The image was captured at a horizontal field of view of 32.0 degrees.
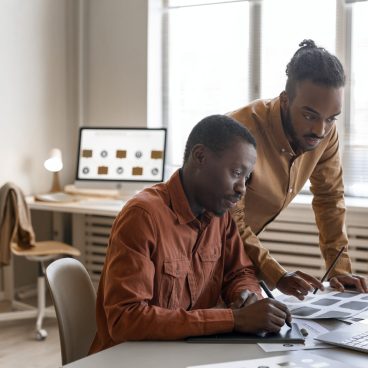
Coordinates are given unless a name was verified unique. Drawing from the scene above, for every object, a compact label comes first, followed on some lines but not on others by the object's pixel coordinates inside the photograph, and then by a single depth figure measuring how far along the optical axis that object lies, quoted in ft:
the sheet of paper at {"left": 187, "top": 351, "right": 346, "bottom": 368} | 3.94
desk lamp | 13.56
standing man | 5.56
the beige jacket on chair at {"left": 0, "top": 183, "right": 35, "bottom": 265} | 11.15
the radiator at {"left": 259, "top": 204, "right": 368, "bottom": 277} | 11.88
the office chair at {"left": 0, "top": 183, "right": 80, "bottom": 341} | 11.16
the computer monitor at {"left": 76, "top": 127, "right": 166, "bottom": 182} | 13.19
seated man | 4.45
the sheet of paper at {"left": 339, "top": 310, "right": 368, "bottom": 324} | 4.93
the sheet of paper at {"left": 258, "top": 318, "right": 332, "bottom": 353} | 4.27
